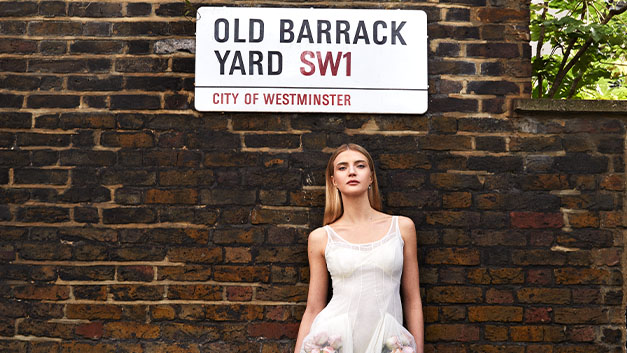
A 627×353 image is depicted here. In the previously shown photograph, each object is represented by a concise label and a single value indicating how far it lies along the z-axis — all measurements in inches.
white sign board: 126.8
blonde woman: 108.3
